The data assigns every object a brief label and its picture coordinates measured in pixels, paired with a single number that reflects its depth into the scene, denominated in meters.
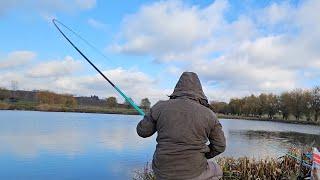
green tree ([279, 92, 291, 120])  51.31
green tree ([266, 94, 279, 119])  54.83
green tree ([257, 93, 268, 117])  56.27
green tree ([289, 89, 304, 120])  48.92
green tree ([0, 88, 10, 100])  55.89
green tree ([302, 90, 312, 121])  47.96
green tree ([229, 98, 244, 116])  62.35
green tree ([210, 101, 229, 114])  64.38
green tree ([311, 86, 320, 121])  46.89
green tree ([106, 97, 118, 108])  57.23
